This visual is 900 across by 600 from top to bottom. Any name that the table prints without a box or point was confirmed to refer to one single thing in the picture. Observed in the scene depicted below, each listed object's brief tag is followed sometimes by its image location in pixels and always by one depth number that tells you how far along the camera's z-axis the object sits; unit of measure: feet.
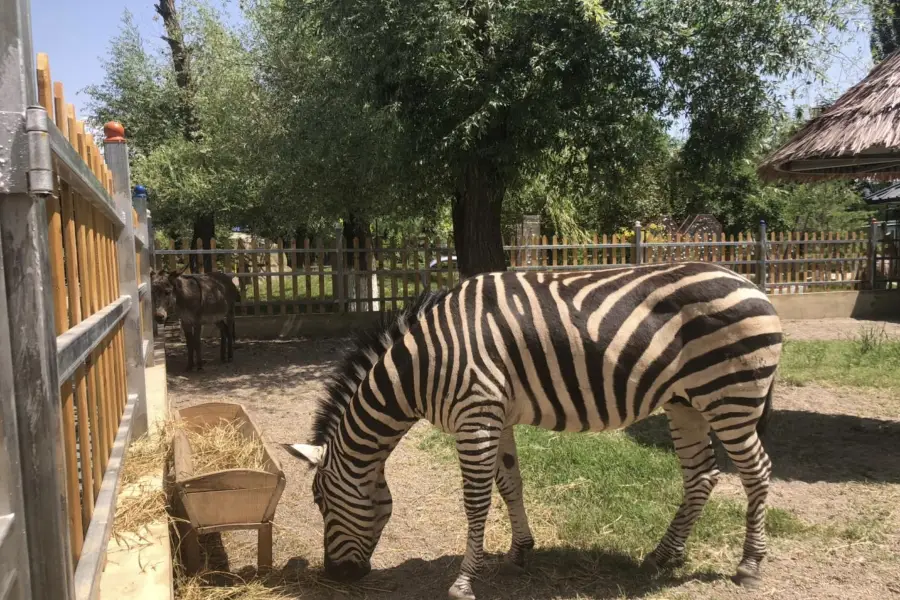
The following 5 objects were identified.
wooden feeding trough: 11.05
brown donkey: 31.76
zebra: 11.44
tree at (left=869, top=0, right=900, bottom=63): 82.43
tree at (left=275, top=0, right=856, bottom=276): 24.53
